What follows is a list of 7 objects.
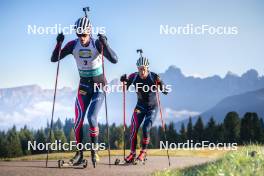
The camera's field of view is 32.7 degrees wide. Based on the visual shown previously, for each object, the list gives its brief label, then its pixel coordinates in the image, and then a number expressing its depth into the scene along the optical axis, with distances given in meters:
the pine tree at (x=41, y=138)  64.64
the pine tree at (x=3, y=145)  50.25
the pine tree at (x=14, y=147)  46.89
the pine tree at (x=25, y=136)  57.08
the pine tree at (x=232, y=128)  56.34
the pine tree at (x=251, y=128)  54.44
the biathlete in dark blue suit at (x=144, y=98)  12.62
